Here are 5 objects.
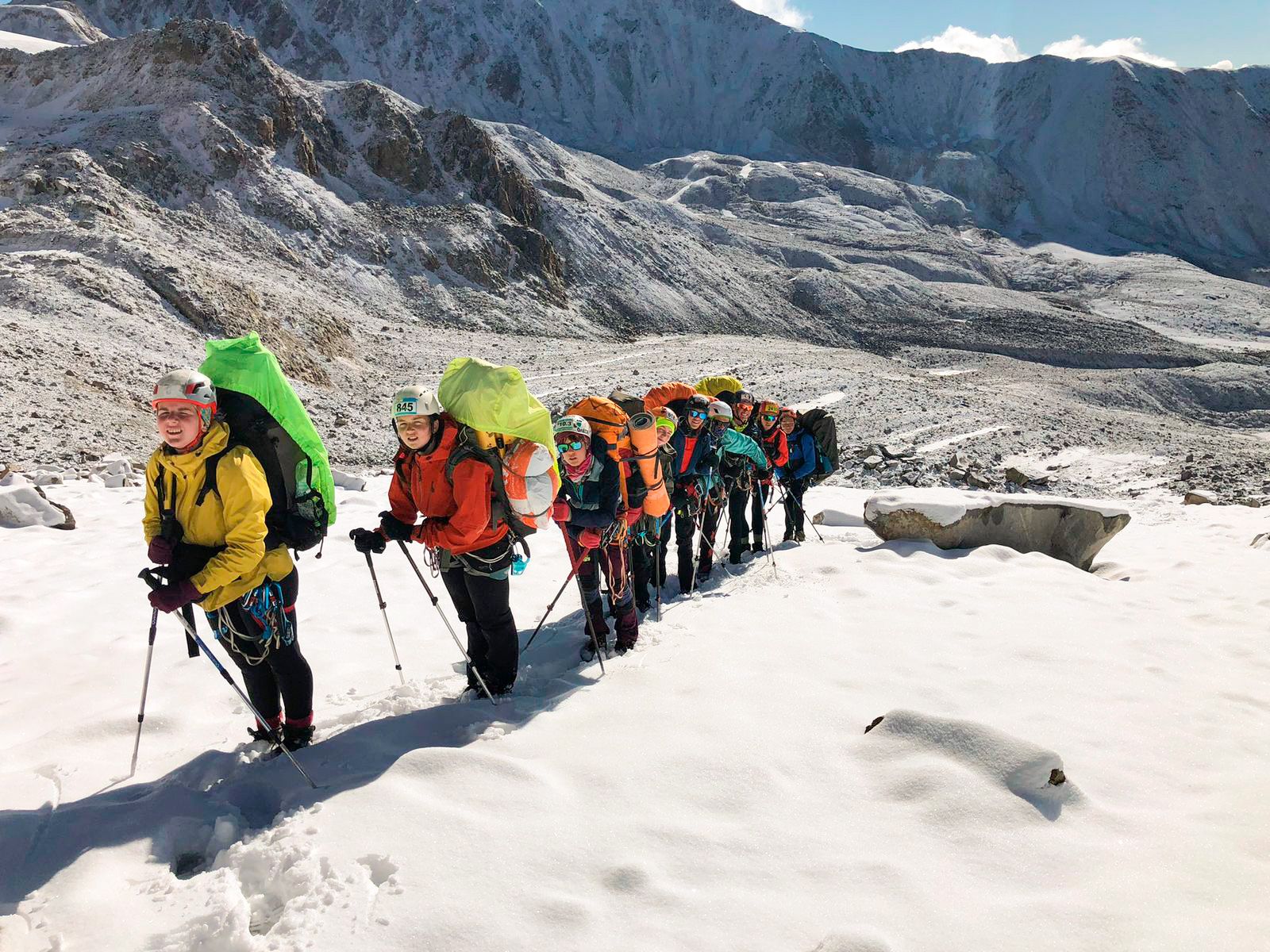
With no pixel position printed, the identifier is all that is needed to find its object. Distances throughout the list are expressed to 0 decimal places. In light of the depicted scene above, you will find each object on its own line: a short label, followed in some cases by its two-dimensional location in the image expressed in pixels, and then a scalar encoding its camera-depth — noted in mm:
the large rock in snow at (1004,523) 8992
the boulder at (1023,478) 15516
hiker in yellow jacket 3451
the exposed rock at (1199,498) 13023
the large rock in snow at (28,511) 8252
